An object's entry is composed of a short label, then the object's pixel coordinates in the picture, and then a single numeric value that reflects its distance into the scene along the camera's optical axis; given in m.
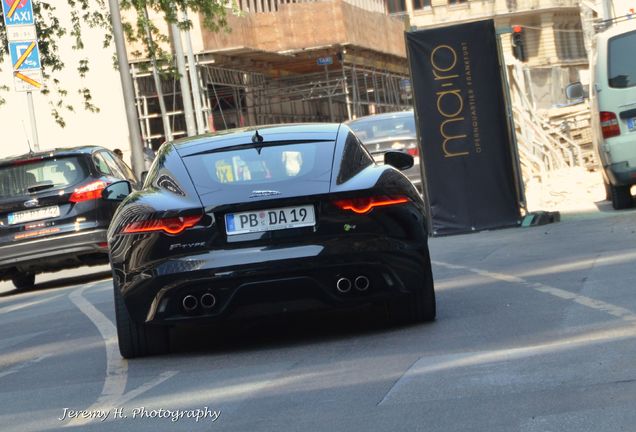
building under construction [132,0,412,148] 50.12
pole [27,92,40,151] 26.52
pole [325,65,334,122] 57.44
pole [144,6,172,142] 33.90
